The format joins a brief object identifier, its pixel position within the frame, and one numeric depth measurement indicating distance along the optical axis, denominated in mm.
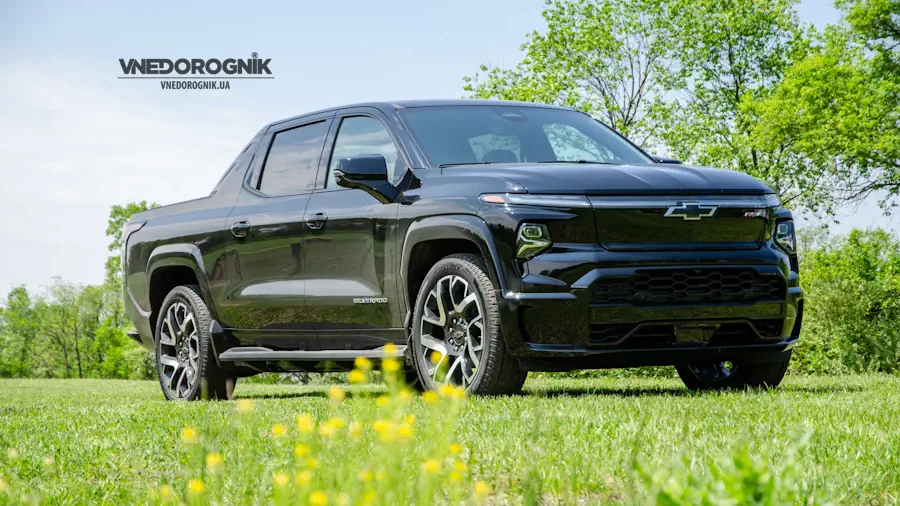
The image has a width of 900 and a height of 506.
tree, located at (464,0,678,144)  42250
